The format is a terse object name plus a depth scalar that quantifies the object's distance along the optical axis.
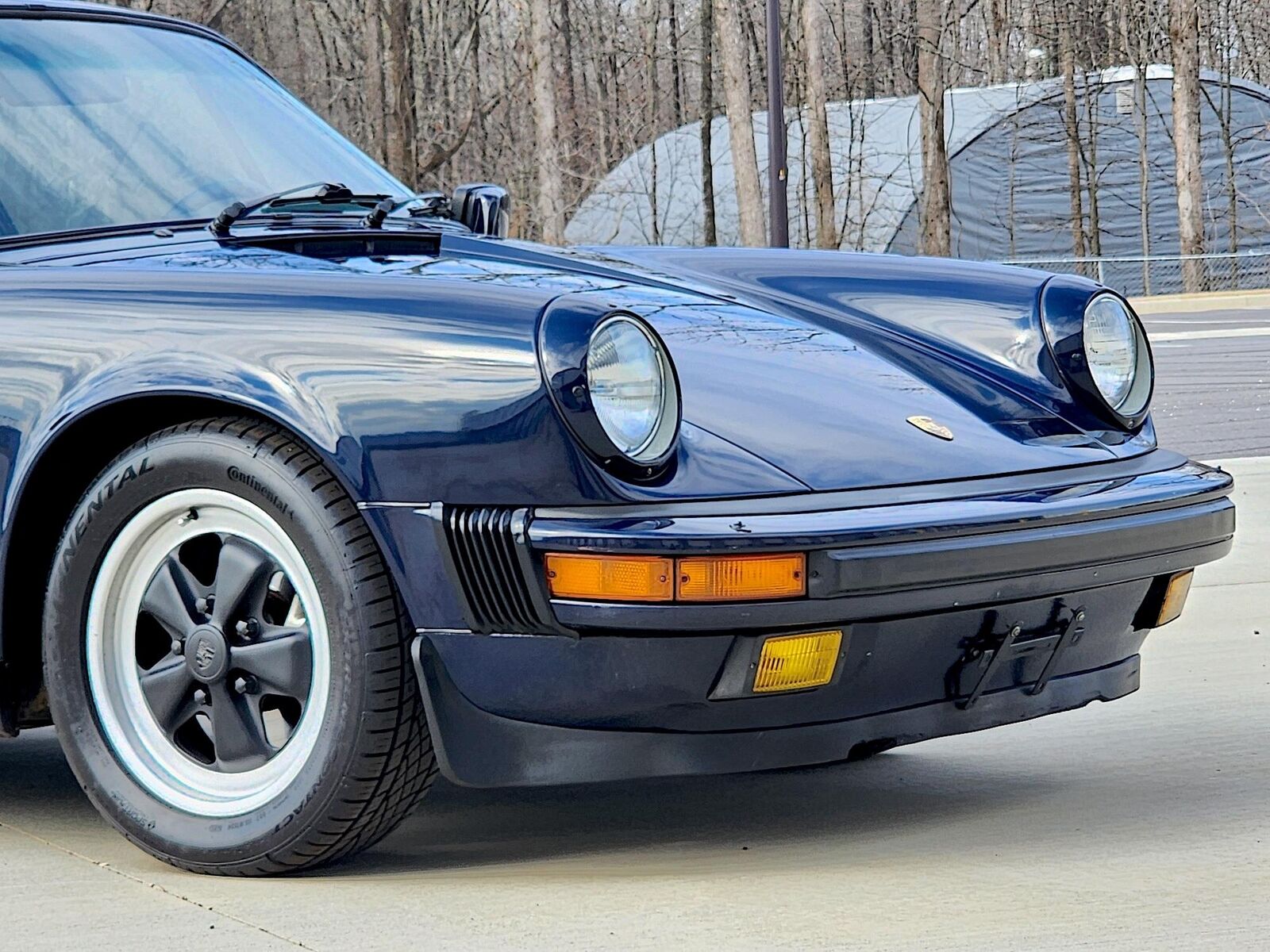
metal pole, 21.06
